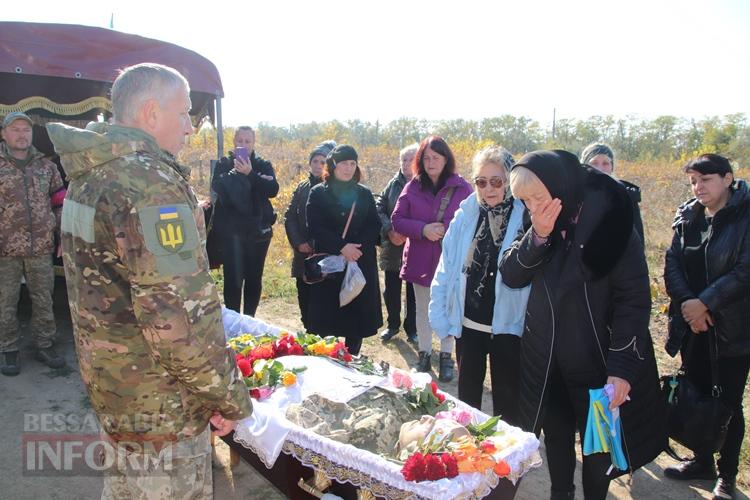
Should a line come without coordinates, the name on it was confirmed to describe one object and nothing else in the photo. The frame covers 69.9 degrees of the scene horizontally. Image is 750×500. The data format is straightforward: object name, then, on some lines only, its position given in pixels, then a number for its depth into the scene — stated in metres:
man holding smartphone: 4.95
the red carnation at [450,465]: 2.14
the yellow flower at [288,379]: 2.96
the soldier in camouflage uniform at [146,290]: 1.58
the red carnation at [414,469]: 2.09
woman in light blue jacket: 2.93
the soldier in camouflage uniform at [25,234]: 4.33
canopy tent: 5.21
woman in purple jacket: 4.29
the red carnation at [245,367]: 3.03
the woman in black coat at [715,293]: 3.02
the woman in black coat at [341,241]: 4.20
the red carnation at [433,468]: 2.09
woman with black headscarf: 2.26
